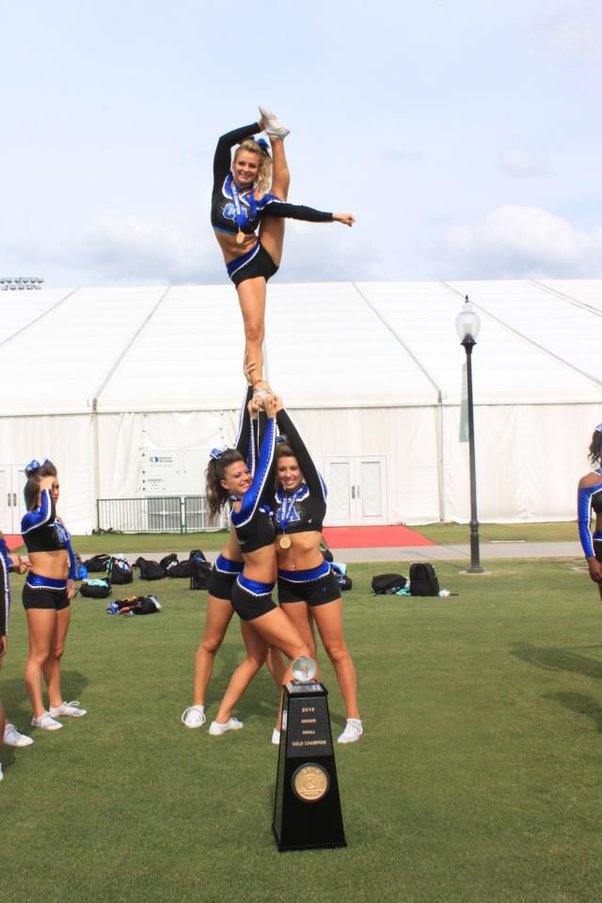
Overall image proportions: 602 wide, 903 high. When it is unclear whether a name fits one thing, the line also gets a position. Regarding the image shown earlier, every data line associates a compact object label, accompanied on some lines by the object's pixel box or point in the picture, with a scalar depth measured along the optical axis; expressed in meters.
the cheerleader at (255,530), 4.72
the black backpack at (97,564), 14.12
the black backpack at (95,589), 11.52
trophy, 3.60
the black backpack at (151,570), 13.05
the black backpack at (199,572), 12.08
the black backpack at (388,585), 11.16
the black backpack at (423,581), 10.83
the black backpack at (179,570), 13.13
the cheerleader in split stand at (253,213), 4.80
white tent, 21.25
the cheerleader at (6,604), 4.45
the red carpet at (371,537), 17.61
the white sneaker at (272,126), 4.75
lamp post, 13.41
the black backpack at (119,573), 12.59
